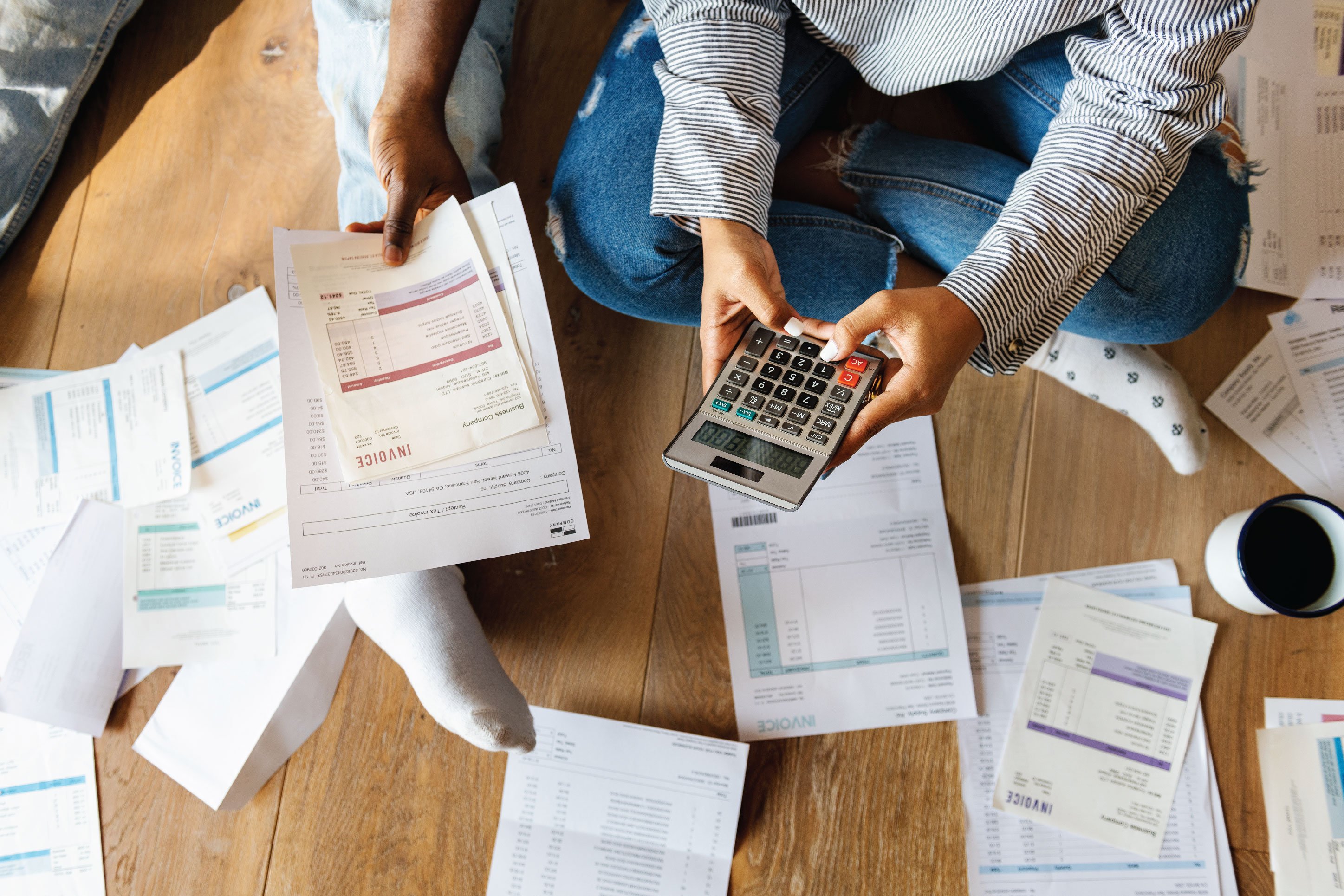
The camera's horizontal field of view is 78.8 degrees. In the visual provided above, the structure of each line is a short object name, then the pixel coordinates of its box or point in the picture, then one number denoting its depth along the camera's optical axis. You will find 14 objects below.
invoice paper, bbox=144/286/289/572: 0.78
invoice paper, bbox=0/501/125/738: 0.76
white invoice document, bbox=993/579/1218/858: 0.73
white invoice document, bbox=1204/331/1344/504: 0.77
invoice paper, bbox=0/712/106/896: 0.75
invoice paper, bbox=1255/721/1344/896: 0.71
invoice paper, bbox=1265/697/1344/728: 0.74
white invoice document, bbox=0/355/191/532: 0.79
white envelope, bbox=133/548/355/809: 0.75
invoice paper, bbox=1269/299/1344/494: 0.77
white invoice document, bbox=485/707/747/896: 0.73
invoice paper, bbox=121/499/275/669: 0.77
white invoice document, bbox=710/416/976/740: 0.76
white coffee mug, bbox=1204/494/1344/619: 0.68
